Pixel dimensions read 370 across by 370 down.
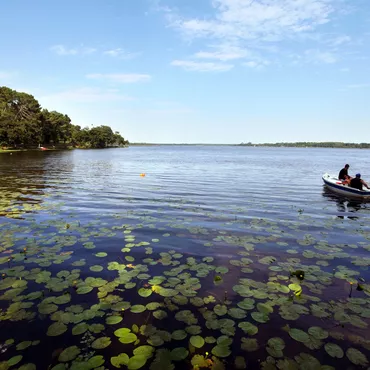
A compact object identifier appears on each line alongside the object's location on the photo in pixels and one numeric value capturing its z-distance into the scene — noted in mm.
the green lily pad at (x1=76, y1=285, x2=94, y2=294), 5761
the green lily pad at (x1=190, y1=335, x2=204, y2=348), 4289
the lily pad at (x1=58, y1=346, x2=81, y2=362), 3965
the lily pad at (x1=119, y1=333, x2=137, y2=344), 4355
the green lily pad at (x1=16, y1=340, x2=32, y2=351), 4207
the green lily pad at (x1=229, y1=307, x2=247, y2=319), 5082
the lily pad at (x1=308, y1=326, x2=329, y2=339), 4594
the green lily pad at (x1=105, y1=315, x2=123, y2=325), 4812
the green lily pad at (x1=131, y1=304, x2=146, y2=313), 5172
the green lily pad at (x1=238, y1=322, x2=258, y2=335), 4652
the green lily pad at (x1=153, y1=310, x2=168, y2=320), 5022
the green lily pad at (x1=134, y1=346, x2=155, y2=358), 4078
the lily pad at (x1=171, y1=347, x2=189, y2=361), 4059
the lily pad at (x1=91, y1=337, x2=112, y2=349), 4230
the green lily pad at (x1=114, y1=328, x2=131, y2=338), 4484
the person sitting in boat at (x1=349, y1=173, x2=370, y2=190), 18125
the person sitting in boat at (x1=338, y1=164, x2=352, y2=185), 19750
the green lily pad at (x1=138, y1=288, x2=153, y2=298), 5720
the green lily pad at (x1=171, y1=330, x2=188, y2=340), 4484
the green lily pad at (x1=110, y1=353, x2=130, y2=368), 3897
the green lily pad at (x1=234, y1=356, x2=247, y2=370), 3951
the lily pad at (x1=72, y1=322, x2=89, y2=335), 4522
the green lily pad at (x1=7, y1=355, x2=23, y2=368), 3869
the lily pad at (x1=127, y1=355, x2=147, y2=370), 3854
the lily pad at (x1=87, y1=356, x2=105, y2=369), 3841
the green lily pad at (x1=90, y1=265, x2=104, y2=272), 6855
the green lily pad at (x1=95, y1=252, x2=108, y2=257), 7812
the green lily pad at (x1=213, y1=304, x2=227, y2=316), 5168
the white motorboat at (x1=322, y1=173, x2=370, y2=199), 17812
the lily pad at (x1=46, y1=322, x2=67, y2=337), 4525
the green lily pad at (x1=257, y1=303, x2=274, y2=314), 5266
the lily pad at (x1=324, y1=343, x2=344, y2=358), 4172
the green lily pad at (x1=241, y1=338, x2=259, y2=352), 4289
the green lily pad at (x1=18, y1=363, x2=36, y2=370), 3780
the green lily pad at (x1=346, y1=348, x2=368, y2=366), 4066
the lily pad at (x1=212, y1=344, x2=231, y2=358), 4129
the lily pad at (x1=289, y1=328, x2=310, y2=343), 4520
